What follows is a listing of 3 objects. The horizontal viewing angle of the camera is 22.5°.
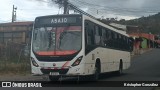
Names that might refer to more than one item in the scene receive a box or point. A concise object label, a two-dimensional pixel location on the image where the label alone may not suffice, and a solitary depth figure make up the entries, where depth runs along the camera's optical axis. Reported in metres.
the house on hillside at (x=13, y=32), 49.07
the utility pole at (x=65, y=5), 38.51
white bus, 18.12
